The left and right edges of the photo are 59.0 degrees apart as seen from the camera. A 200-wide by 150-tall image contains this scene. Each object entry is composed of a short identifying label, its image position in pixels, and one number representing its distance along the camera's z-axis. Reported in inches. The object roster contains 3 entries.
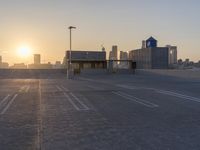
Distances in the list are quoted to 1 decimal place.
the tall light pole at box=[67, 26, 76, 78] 1143.2
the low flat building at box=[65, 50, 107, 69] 2018.4
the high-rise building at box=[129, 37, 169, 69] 2115.3
